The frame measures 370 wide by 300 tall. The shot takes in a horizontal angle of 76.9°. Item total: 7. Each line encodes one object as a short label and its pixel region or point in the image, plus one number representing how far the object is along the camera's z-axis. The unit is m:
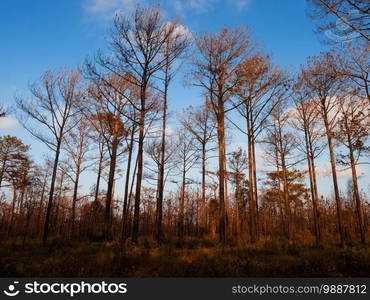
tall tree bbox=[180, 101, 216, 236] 17.14
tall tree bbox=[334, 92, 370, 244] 13.32
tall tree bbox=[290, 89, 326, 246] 14.23
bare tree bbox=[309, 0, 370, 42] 6.34
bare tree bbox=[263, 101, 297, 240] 16.73
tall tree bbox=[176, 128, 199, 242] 18.60
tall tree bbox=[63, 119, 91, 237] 17.10
